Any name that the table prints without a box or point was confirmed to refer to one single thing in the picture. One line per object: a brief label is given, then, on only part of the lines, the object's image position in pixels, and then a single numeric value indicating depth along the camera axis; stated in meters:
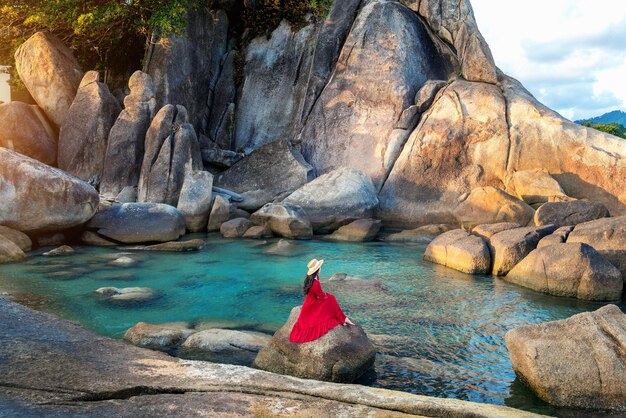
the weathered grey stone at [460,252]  14.97
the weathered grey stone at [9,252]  15.45
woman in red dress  8.30
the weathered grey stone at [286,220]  19.95
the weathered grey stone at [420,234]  19.69
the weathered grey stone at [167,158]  22.45
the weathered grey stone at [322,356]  8.09
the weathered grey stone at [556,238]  14.25
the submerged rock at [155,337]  9.37
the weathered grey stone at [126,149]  23.56
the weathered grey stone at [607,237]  13.38
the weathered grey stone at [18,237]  16.75
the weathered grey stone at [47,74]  25.41
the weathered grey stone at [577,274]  12.47
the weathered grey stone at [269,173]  24.23
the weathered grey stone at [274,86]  28.98
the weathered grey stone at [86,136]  24.28
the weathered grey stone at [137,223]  18.66
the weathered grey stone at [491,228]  16.03
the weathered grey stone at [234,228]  20.33
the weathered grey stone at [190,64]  26.44
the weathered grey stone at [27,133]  24.17
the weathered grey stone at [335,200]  21.05
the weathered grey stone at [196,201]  21.22
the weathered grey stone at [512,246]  14.56
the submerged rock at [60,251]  16.80
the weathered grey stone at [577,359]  7.34
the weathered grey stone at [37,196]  16.89
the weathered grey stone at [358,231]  19.92
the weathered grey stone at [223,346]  8.87
